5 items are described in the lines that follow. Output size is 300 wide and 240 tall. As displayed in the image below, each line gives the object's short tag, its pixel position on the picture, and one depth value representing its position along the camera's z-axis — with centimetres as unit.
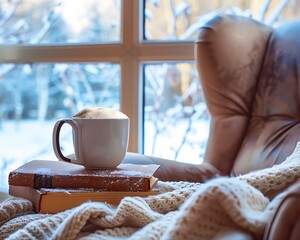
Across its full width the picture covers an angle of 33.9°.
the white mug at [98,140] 100
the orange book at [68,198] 91
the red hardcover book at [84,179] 93
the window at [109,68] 199
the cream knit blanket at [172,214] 67
